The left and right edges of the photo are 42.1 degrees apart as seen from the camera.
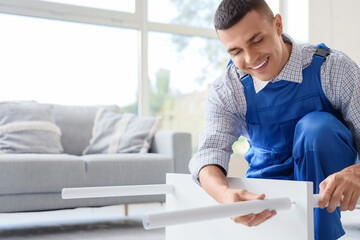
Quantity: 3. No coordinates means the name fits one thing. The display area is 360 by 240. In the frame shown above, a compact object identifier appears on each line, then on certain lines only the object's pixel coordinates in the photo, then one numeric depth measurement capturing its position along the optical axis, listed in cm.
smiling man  123
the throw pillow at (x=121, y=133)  316
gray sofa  246
